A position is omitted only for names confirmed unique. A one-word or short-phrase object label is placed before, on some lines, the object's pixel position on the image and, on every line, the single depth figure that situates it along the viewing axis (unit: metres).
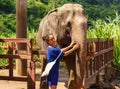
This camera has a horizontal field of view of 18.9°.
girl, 5.37
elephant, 5.91
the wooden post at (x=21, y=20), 10.20
